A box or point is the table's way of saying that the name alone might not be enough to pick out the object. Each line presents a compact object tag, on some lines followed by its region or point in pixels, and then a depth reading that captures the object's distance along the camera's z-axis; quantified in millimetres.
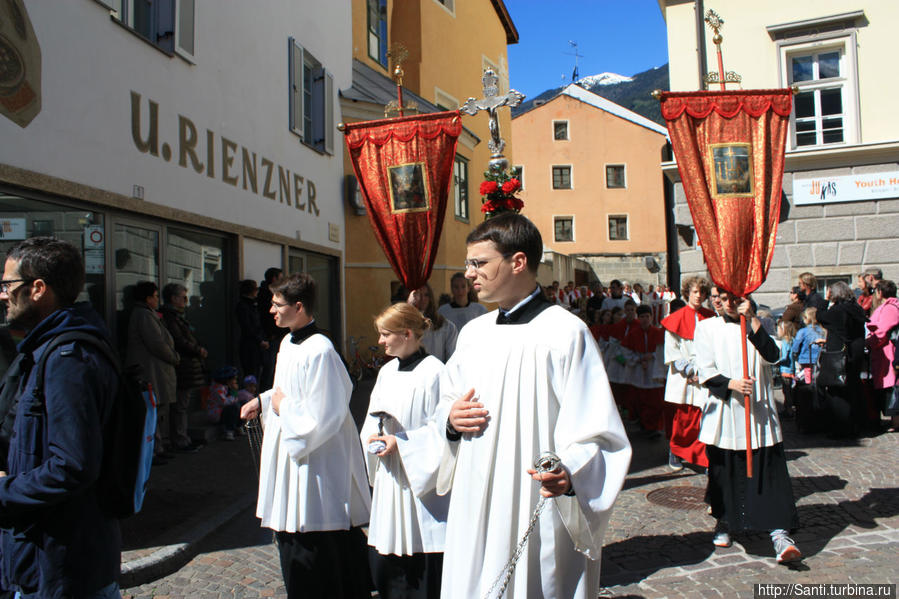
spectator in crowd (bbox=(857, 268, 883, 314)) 10328
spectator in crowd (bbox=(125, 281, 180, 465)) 7418
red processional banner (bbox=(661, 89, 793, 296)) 5605
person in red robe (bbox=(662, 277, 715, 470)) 6602
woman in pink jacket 9383
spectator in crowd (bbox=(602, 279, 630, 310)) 17016
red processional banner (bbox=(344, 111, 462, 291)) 6160
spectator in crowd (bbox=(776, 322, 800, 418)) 10375
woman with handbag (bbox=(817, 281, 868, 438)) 8883
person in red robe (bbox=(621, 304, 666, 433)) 9438
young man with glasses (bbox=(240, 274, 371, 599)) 3611
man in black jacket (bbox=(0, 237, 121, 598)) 2404
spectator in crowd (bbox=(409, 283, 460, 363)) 5801
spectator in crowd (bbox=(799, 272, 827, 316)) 10023
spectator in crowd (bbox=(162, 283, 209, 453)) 8094
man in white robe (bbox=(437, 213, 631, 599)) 2348
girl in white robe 3510
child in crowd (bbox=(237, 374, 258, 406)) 9273
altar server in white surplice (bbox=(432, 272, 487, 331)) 6750
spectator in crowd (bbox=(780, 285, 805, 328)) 10672
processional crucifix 6074
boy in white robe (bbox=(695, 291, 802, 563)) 4957
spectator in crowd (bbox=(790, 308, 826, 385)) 9477
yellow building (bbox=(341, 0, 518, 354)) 15406
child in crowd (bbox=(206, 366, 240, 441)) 9062
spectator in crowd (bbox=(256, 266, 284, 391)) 8562
